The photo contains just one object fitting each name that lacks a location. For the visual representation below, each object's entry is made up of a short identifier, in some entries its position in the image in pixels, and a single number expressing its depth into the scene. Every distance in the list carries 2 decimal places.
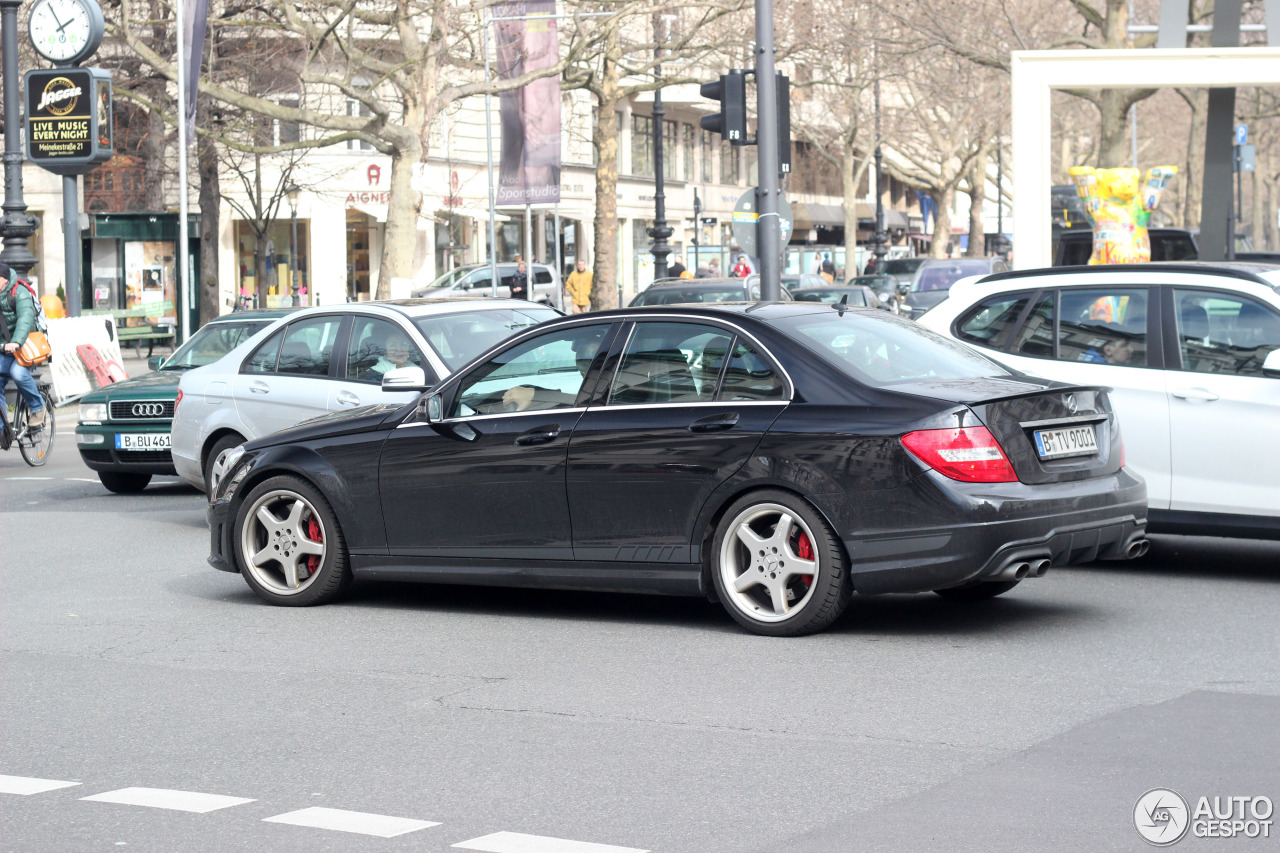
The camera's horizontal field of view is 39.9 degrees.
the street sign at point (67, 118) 23.11
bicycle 16.44
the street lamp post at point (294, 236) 49.72
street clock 23.34
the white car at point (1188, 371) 9.02
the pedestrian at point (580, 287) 34.59
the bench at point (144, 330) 36.84
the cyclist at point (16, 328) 15.90
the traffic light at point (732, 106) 16.78
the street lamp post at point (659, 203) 37.75
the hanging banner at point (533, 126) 27.50
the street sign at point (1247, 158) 47.59
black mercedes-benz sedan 7.41
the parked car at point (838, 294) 30.06
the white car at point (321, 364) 11.24
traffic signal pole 16.25
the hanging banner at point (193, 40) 23.91
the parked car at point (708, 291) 19.78
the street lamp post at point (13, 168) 21.80
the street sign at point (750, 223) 16.92
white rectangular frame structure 17.48
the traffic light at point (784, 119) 16.69
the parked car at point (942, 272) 36.09
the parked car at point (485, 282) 42.09
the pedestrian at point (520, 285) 34.59
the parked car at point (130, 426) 14.02
